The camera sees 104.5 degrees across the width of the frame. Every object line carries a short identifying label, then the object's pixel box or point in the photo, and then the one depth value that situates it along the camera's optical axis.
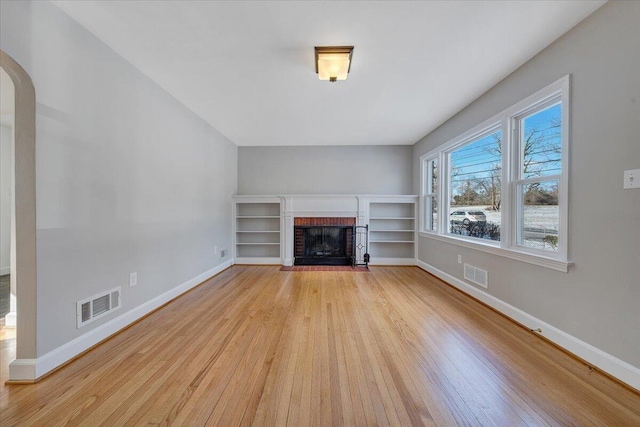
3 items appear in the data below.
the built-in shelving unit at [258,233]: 5.15
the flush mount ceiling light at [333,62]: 2.09
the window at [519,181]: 2.08
